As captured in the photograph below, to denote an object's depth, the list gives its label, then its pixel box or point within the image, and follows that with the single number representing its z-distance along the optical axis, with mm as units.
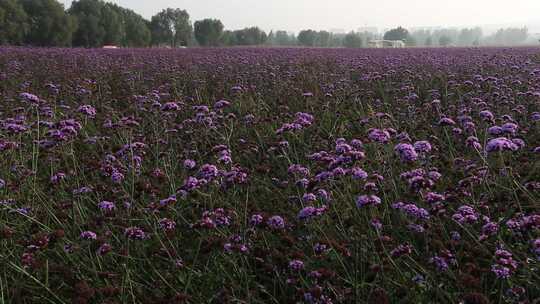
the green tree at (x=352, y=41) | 117500
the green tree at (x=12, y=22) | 42938
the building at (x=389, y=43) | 93300
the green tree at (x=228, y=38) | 96281
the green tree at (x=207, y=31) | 91250
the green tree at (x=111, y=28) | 60684
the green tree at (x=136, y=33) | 66750
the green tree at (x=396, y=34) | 150000
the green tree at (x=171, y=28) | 81125
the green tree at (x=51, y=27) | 49500
